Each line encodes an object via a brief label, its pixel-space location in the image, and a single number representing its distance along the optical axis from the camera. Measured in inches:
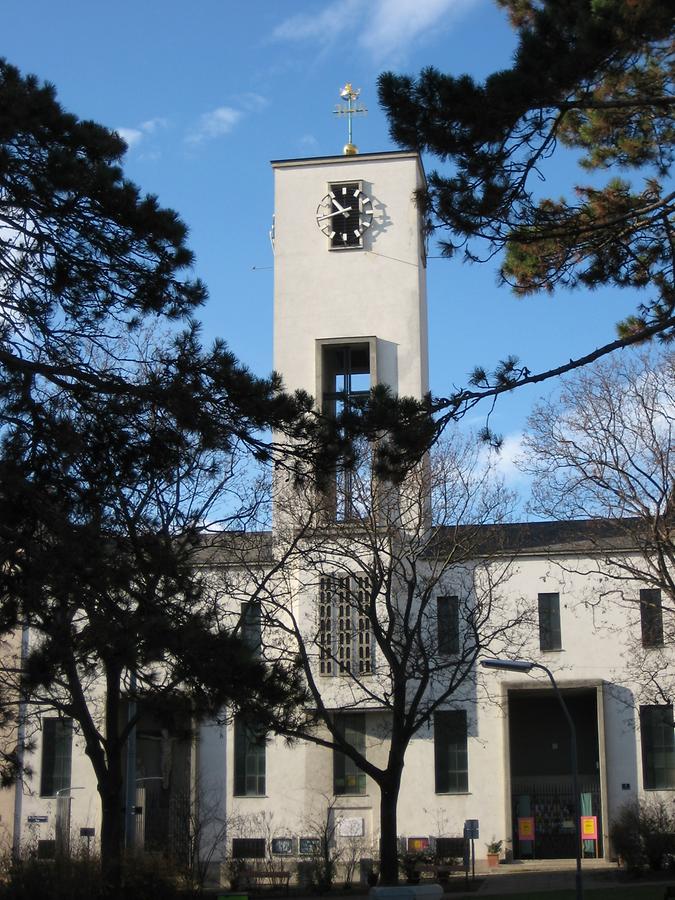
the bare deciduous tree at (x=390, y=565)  1066.1
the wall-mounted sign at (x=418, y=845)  1472.7
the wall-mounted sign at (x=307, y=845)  1433.3
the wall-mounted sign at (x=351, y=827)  1487.5
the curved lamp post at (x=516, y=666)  1100.5
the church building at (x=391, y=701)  1483.8
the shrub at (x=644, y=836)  1332.4
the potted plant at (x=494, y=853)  1470.2
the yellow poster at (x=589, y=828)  1419.8
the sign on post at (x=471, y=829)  1320.1
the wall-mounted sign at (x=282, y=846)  1487.5
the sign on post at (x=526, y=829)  1513.3
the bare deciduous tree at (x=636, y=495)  1115.9
